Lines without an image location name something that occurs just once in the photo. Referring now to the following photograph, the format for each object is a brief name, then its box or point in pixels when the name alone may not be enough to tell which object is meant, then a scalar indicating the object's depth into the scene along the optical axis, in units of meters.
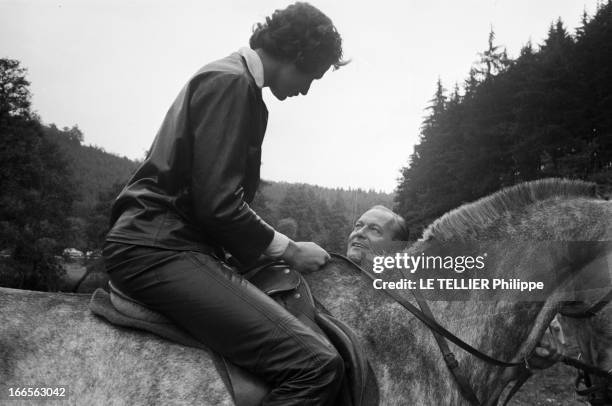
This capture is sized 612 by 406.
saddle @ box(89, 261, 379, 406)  2.07
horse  2.21
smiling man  3.54
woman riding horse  1.97
